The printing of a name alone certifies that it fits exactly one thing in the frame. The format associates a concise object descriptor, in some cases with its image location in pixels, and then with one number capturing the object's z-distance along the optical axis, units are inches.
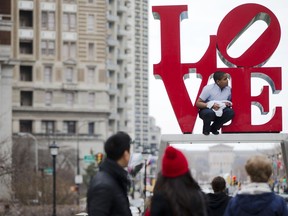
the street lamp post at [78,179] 2132.4
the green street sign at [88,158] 2566.4
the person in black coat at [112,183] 315.9
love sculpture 538.0
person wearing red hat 301.7
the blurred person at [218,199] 419.2
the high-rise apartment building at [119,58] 4069.9
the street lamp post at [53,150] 1568.0
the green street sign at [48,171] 2411.3
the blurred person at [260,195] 319.6
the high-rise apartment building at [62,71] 3705.7
